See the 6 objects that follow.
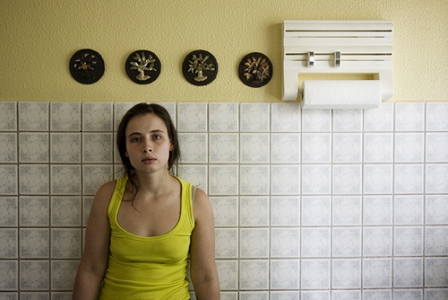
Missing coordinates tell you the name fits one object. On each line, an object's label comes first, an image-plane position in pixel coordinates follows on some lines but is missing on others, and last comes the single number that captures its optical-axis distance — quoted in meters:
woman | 1.43
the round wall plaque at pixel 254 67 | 1.61
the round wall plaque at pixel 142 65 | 1.59
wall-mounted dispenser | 1.58
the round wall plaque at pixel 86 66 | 1.59
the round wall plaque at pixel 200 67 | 1.60
